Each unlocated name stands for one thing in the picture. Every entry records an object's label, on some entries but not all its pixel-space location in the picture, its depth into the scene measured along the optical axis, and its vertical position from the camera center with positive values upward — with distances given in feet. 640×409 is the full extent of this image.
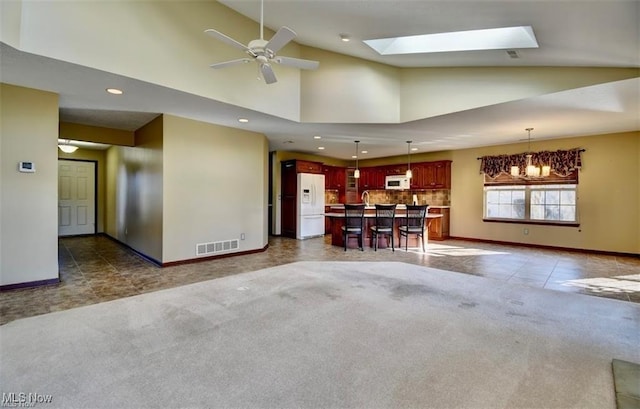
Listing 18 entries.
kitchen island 23.12 -2.68
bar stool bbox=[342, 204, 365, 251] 21.68 -1.67
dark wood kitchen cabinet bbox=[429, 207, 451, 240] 27.37 -2.39
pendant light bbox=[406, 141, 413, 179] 29.10 +4.34
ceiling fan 8.75 +4.70
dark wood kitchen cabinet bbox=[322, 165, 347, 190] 32.78 +2.46
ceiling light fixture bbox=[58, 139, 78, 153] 23.85 +3.97
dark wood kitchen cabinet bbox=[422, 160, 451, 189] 28.58 +2.43
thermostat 12.23 +1.21
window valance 21.83 +2.95
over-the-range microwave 31.01 +1.79
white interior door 27.25 -0.06
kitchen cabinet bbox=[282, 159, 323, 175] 27.58 +3.12
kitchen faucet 34.97 +0.20
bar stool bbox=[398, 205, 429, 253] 22.24 -1.65
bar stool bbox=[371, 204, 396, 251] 21.81 -1.76
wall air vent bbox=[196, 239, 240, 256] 17.87 -3.09
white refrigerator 27.43 -0.73
